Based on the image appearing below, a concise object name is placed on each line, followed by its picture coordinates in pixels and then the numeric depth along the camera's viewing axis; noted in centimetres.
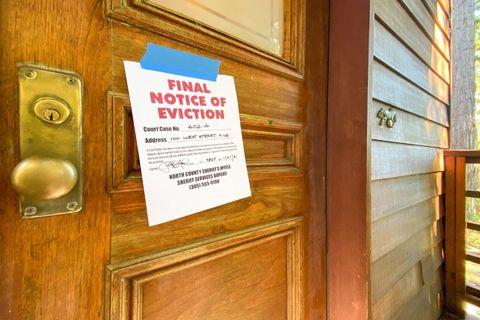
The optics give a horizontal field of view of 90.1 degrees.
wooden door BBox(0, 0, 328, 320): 32
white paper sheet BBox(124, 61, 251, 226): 41
